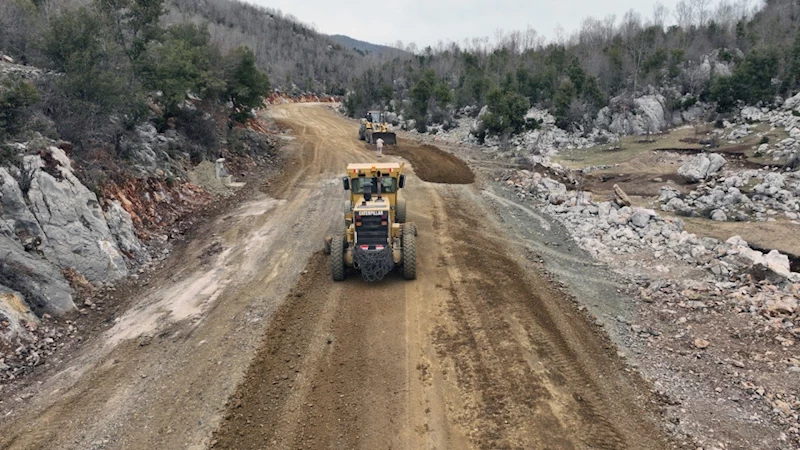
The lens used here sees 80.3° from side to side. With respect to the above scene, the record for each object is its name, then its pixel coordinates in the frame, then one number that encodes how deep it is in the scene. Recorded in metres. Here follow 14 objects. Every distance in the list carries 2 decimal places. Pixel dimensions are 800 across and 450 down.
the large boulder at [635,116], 37.69
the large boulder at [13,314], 8.49
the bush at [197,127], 21.75
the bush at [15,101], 11.30
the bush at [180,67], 18.48
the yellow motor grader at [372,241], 10.92
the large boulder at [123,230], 12.70
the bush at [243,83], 24.78
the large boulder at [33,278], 9.26
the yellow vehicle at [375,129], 31.25
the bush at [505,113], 33.19
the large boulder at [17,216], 10.05
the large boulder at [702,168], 21.58
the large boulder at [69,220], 10.74
